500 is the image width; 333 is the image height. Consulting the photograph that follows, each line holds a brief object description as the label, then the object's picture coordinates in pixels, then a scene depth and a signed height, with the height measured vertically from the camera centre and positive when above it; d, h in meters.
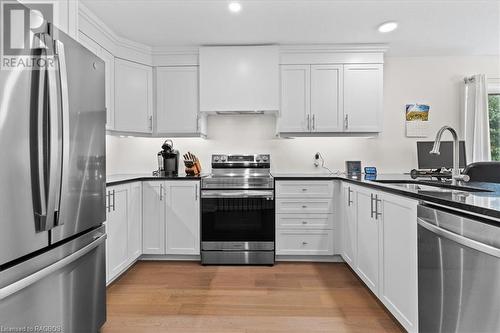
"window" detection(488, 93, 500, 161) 3.79 +0.52
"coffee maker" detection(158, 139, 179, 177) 3.51 +0.06
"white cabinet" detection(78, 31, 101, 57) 2.70 +1.16
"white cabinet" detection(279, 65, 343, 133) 3.49 +0.80
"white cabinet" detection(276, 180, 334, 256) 3.20 -0.58
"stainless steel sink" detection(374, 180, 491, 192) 1.65 -0.13
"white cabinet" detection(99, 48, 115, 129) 3.10 +0.83
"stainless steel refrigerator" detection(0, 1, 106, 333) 1.06 -0.10
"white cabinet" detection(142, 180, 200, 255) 3.19 -0.55
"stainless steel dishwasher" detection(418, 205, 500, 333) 1.04 -0.45
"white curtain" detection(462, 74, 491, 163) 3.61 +0.51
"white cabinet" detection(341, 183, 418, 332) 1.66 -0.57
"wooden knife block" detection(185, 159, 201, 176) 3.41 -0.06
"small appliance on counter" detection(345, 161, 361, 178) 3.63 -0.04
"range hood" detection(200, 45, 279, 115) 3.44 +1.02
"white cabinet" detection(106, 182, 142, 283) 2.52 -0.59
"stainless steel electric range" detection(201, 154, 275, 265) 3.13 -0.63
